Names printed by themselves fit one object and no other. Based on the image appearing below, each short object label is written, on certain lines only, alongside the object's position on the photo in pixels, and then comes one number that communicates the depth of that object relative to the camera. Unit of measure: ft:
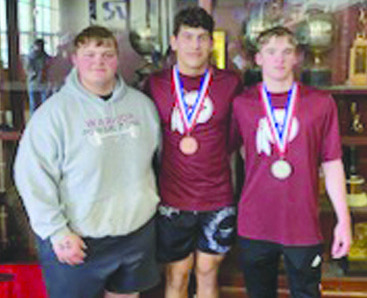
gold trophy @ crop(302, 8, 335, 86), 9.35
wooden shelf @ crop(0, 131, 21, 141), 9.07
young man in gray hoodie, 6.15
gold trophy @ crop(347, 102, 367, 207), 9.44
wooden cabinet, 9.48
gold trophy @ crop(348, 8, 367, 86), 9.31
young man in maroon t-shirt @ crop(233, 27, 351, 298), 6.48
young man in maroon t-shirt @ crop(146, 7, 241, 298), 6.91
